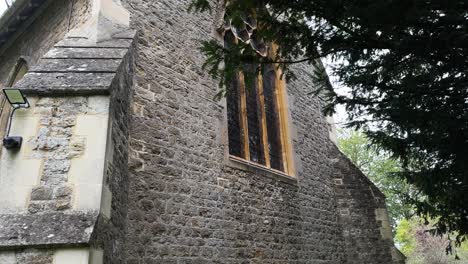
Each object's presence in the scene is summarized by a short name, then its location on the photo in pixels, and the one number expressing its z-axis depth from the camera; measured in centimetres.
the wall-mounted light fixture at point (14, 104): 291
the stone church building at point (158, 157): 280
